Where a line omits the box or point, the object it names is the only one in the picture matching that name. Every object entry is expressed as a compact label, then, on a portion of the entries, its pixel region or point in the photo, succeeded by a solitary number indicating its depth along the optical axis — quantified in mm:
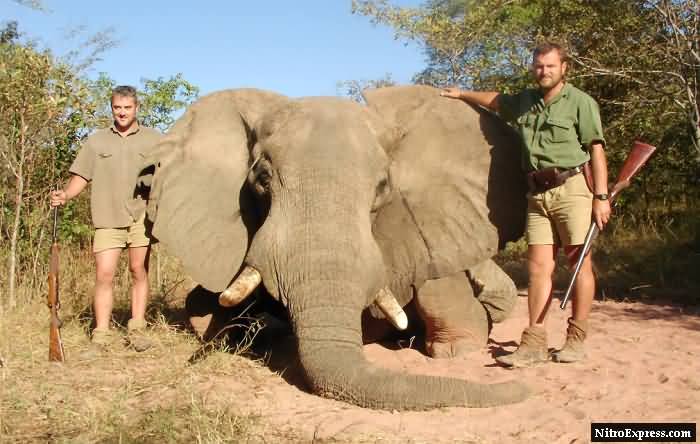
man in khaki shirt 6164
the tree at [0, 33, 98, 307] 7613
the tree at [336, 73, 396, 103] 20998
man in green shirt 5219
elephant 4719
